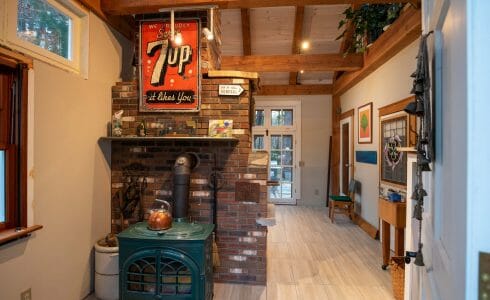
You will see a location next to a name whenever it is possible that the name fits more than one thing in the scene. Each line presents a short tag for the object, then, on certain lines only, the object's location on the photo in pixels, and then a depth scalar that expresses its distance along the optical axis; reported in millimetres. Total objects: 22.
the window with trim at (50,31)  1897
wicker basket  2484
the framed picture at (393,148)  3466
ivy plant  3945
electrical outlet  1908
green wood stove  2223
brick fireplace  2867
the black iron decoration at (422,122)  974
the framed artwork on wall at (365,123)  4590
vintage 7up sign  2934
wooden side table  2871
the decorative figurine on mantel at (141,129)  2908
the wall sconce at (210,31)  2725
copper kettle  2307
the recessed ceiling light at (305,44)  4953
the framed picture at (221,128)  2816
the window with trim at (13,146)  1848
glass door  6906
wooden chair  5202
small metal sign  2852
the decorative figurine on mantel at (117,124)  2871
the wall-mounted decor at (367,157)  4453
